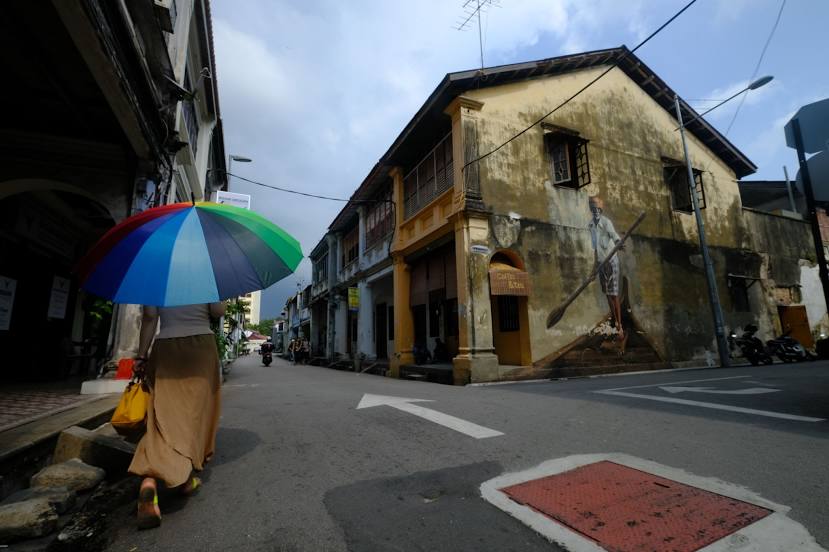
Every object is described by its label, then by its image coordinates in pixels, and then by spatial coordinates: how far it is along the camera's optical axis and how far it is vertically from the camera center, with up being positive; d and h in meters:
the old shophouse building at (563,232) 11.57 +3.66
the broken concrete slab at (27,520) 2.18 -0.89
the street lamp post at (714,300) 13.34 +1.23
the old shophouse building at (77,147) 4.46 +3.15
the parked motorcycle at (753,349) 13.41 -0.39
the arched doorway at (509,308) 11.16 +1.02
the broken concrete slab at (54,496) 2.57 -0.90
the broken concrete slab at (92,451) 3.30 -0.78
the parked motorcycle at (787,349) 13.80 -0.43
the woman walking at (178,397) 2.50 -0.31
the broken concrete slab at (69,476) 2.88 -0.87
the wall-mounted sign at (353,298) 19.30 +2.26
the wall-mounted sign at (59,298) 9.38 +1.31
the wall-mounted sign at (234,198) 12.85 +4.77
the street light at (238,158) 16.90 +7.88
